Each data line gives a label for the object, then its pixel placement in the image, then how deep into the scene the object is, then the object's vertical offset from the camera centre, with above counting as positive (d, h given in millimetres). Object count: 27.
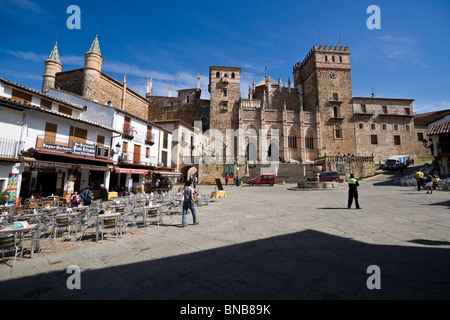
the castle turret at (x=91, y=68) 24344 +13025
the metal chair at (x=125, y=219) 5844 -1317
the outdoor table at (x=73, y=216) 5575 -1180
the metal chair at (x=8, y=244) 3590 -1256
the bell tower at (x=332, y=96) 37719 +15571
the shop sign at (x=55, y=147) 11586 +1587
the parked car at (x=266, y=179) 23719 -252
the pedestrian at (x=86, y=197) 8523 -954
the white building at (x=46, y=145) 10555 +1746
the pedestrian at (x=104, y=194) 10514 -1018
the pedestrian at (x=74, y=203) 8188 -1158
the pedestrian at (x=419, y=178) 13362 +68
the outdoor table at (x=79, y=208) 6889 -1145
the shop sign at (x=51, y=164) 10766 +532
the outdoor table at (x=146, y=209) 6293 -1050
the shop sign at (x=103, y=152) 14455 +1621
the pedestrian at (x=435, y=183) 14344 -263
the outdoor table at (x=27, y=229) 3764 -1097
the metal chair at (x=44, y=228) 4446 -1374
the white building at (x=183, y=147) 27938 +4195
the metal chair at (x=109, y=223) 4949 -1195
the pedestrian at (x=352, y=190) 7795 -466
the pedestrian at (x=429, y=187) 11915 -466
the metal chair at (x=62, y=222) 5141 -1232
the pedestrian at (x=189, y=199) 6109 -699
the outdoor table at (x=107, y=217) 4910 -1042
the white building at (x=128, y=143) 16750 +2893
